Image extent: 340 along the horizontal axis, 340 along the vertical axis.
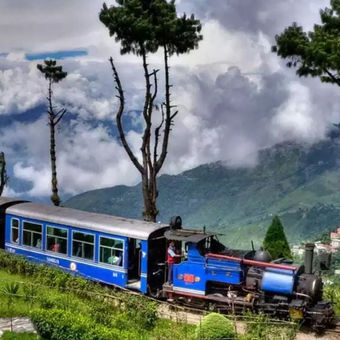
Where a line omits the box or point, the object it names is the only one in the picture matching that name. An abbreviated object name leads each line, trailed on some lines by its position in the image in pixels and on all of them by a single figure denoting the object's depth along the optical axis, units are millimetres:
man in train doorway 18484
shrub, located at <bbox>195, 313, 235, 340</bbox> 13711
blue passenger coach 19125
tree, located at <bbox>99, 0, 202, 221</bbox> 24516
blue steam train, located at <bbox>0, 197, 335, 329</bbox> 16656
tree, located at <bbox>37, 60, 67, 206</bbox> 30125
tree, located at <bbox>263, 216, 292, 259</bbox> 26322
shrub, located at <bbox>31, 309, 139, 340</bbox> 13562
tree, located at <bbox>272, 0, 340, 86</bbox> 19797
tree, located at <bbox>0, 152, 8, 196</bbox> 36472
